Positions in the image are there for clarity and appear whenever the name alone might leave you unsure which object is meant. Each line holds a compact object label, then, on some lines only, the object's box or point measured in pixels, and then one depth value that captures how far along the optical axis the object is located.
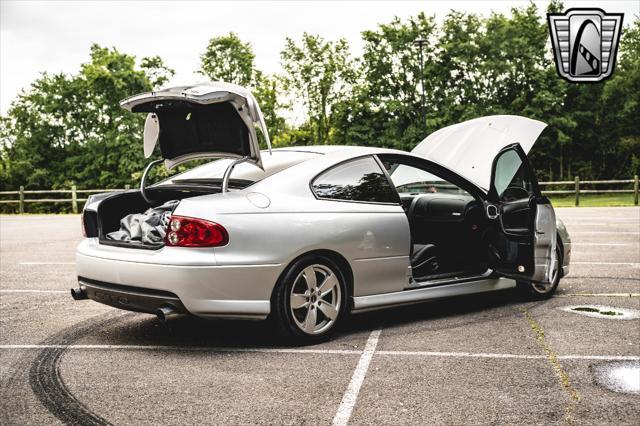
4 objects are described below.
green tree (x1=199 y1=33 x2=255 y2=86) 51.00
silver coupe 4.99
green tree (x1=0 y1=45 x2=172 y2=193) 48.88
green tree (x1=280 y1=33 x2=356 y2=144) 49.91
